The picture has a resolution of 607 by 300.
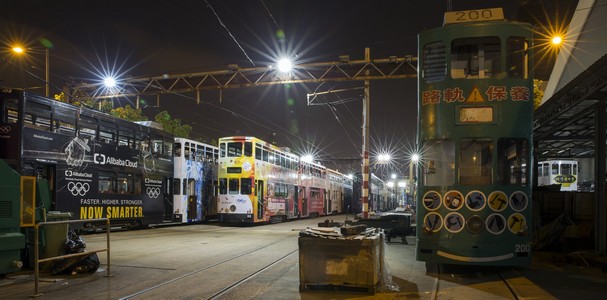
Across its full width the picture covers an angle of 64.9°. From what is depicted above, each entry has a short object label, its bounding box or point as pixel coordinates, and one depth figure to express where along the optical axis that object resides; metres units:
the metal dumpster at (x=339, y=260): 7.07
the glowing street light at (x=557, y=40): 22.56
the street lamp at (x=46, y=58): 17.03
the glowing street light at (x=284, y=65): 19.56
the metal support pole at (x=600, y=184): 10.73
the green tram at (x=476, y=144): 8.64
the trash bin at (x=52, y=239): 9.02
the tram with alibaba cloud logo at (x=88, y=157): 14.59
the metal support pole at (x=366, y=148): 17.77
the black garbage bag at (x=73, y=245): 9.16
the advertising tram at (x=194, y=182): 23.64
